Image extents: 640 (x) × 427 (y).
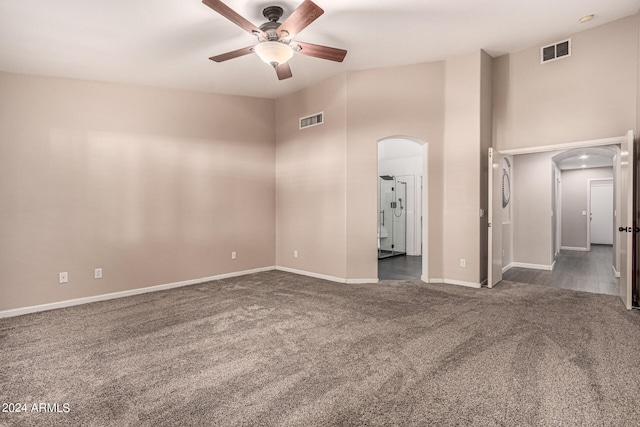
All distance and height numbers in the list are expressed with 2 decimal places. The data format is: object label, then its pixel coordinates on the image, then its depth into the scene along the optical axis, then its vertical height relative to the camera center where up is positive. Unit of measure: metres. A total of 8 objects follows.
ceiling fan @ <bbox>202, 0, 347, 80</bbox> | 2.51 +1.55
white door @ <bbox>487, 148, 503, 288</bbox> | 4.43 -0.15
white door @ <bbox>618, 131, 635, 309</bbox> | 3.41 -0.13
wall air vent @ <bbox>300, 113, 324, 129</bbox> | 5.26 +1.49
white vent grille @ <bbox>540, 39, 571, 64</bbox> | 4.07 +2.01
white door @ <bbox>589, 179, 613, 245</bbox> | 10.00 -0.15
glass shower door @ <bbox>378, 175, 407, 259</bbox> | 7.77 -0.17
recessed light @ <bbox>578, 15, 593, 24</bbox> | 3.57 +2.11
